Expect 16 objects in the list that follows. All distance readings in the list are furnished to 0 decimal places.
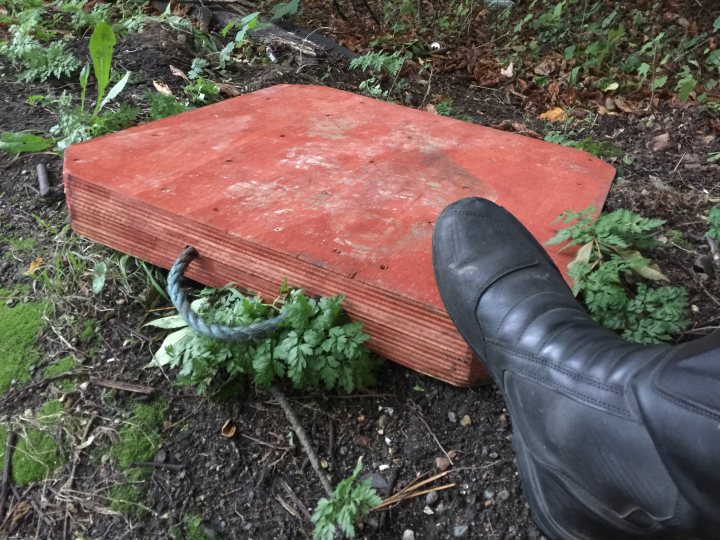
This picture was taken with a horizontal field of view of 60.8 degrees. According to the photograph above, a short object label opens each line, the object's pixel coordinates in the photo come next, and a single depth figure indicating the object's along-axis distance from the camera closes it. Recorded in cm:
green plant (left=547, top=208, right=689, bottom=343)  52
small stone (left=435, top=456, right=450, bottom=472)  50
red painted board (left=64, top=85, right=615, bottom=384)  54
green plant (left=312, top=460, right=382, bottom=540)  43
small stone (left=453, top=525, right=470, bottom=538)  46
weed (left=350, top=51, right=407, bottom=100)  124
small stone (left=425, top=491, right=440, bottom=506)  48
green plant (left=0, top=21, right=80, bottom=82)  113
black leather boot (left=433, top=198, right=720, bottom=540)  36
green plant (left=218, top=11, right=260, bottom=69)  126
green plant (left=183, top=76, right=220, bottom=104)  108
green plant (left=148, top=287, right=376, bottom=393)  51
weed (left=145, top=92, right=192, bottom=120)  93
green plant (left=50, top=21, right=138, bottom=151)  89
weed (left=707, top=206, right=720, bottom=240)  62
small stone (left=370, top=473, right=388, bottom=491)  49
